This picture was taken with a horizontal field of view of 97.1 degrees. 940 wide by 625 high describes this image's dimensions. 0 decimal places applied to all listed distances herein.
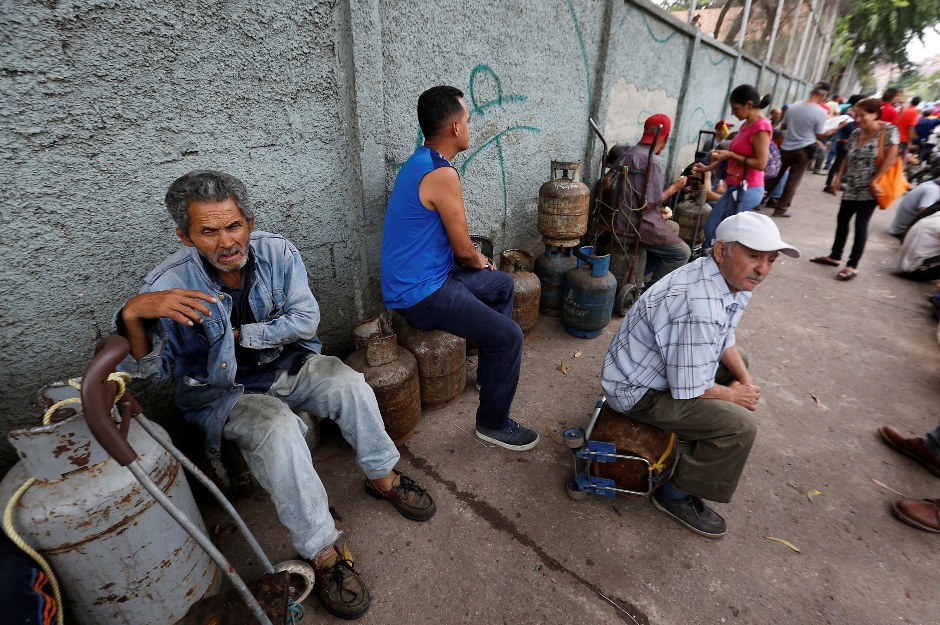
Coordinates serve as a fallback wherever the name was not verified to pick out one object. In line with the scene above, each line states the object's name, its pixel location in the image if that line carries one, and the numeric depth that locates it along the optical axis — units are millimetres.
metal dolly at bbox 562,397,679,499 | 2334
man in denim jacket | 1853
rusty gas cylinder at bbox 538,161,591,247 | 4113
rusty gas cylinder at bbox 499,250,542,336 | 3951
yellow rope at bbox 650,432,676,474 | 2316
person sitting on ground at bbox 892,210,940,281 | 5582
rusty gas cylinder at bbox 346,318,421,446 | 2691
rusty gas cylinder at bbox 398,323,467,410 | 3027
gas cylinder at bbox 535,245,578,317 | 4453
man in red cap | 4203
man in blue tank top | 2541
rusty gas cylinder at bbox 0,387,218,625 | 1405
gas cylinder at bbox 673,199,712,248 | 6242
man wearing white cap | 2023
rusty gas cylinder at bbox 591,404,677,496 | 2338
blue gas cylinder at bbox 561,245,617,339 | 4082
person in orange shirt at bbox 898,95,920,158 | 5371
